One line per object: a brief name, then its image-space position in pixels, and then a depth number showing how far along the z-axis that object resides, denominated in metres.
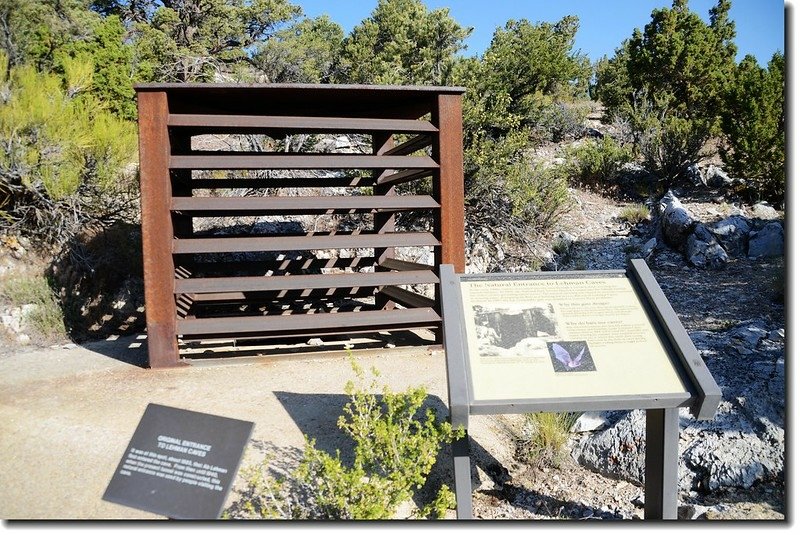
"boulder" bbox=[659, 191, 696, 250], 8.59
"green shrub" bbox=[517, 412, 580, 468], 3.62
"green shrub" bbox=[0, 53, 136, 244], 6.74
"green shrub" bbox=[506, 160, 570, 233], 9.03
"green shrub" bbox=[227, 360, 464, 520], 2.58
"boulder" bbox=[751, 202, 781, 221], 9.02
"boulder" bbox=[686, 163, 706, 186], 10.59
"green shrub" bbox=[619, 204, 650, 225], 9.78
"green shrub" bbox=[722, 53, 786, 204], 9.27
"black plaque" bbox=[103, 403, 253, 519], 2.57
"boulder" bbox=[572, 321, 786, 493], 3.42
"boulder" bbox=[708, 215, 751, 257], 8.44
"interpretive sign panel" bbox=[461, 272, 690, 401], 2.59
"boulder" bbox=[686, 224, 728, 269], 8.12
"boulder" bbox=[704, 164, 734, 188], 10.24
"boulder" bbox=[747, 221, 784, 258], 8.29
